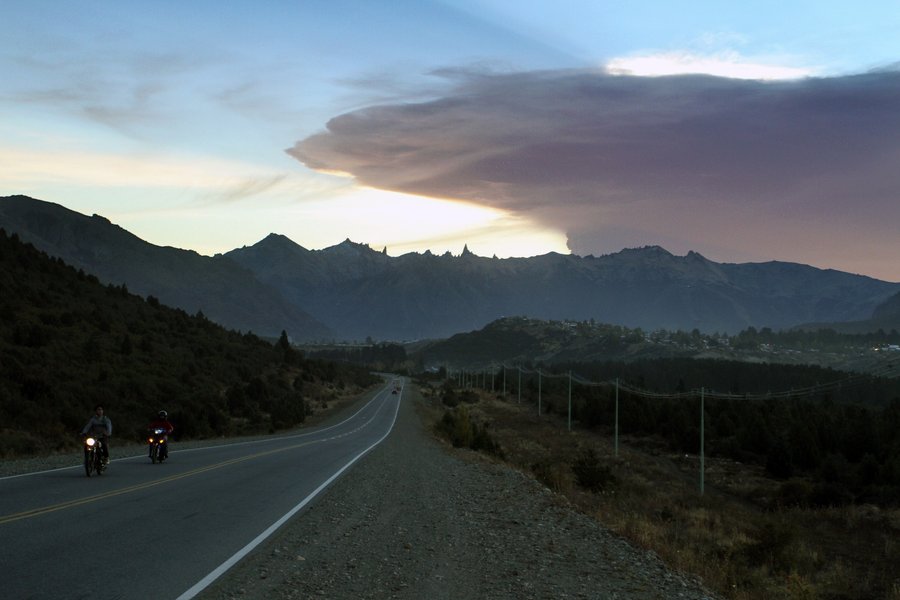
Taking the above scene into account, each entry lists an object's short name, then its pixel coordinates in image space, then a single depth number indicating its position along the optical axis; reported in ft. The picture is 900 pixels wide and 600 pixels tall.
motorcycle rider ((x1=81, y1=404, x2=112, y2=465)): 63.26
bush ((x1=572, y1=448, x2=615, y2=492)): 109.50
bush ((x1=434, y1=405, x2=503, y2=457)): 138.41
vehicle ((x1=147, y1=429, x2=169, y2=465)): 76.55
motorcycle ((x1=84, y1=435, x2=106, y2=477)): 61.46
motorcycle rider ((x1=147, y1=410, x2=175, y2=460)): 77.36
